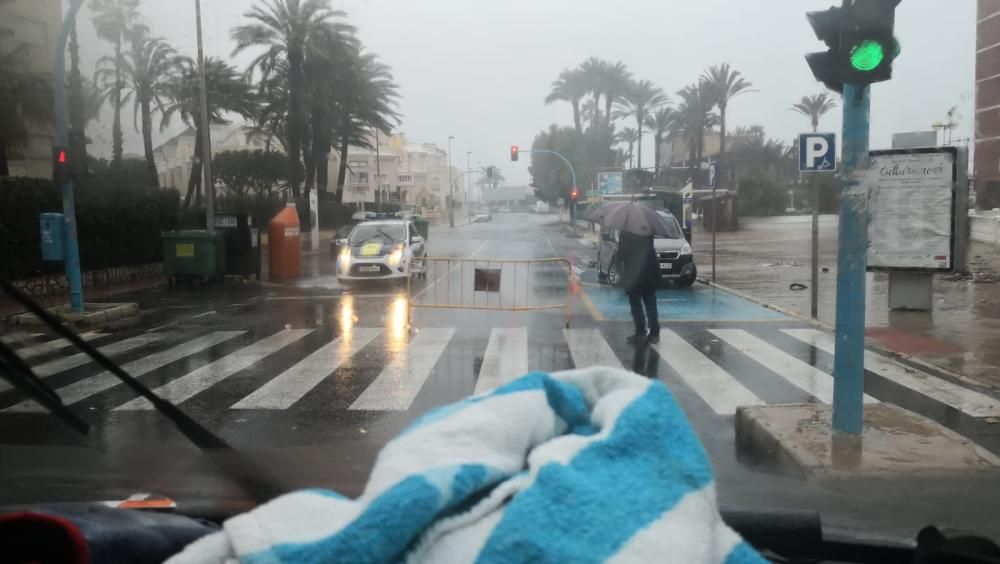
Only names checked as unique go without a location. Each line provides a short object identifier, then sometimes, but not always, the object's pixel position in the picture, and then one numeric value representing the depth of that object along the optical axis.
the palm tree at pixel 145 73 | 14.93
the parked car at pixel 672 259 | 18.31
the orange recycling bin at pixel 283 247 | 21.67
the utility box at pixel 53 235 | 13.88
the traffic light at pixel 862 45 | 5.37
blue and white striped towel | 1.14
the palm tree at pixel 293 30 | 31.05
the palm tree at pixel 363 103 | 36.91
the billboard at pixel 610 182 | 67.44
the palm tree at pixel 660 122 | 63.88
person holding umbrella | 10.98
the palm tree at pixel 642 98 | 62.09
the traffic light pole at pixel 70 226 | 11.97
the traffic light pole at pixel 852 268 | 5.61
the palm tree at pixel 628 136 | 80.00
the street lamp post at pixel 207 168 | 19.48
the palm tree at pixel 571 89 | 65.81
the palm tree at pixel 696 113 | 53.41
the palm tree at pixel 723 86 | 51.62
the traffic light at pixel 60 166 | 12.81
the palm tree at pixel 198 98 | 20.44
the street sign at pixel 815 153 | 11.52
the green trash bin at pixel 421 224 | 38.67
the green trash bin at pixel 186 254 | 19.48
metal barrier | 13.48
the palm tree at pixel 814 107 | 55.28
